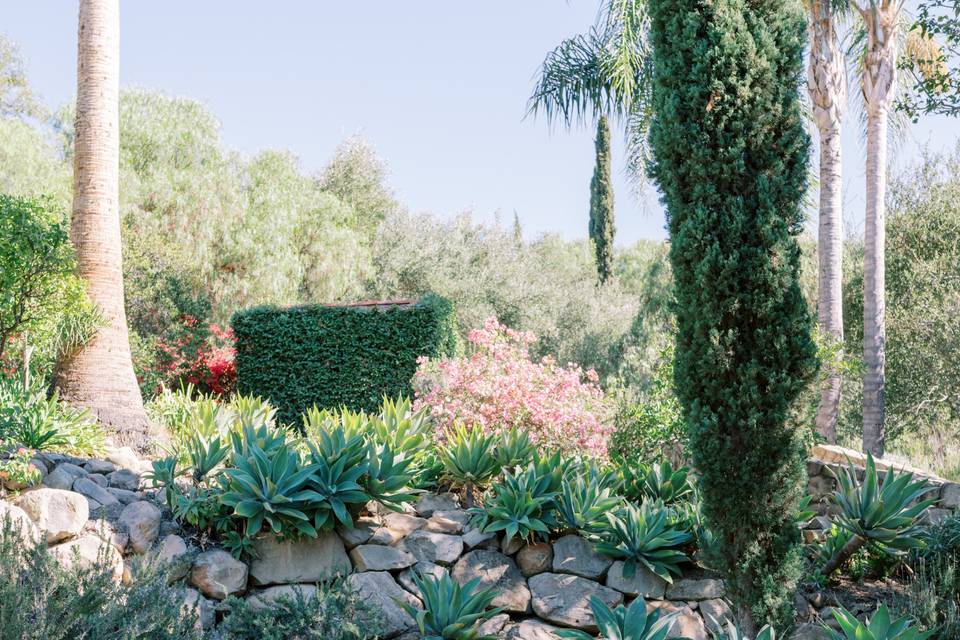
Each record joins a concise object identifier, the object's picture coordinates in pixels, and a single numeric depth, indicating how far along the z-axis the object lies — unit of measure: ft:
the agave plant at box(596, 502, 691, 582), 16.15
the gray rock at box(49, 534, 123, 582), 14.57
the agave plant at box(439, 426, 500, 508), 18.30
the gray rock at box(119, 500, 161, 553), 15.65
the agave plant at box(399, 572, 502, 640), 14.35
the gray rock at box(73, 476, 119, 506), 16.52
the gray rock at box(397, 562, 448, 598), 16.26
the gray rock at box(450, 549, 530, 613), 16.20
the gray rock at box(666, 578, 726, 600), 16.55
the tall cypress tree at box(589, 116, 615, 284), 72.23
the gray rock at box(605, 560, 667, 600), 16.30
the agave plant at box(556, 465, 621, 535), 16.79
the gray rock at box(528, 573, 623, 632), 15.87
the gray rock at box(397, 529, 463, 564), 16.76
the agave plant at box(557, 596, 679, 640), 12.87
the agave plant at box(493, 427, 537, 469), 18.93
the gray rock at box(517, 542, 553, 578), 16.78
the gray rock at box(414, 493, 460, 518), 18.24
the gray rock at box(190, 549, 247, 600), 15.29
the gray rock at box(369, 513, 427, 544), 16.85
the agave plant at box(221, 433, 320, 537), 15.44
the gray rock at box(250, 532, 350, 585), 15.89
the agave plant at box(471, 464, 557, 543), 16.51
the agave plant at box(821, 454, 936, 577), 16.14
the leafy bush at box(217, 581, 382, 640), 13.20
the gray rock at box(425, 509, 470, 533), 17.56
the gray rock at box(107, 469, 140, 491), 17.72
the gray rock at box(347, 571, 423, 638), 15.16
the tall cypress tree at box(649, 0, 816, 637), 15.43
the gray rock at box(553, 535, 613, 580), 16.61
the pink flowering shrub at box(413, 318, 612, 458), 25.20
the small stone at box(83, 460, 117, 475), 18.37
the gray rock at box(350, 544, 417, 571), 16.25
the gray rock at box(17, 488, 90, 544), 15.16
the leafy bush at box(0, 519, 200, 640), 10.48
